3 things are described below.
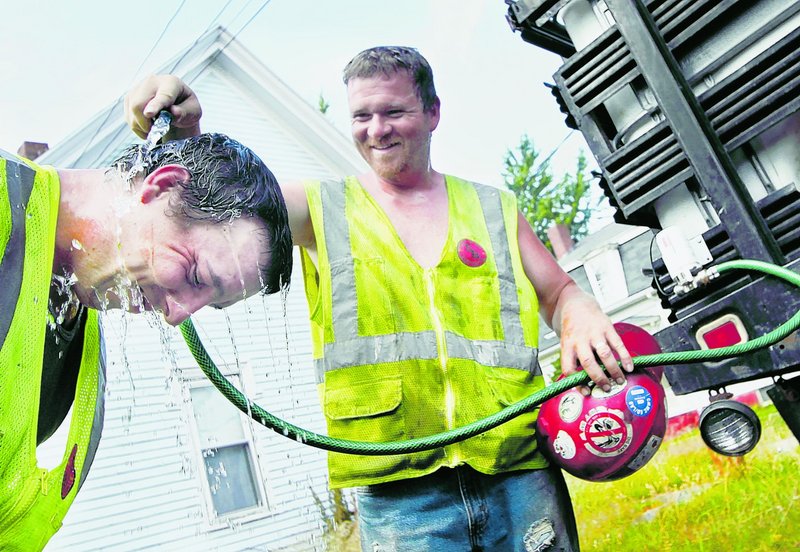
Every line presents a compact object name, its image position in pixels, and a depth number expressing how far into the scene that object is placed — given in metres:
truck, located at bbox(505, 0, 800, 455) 2.16
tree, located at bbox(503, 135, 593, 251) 27.58
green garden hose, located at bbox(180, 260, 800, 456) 1.99
